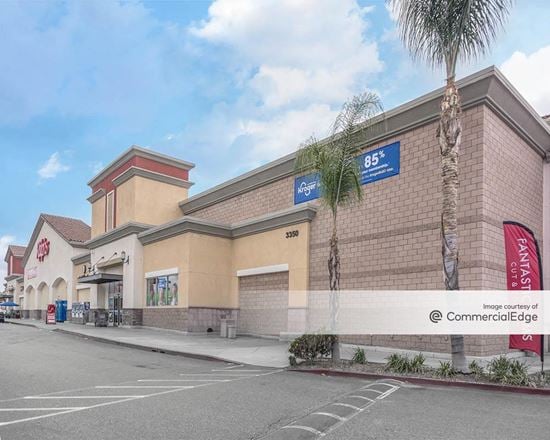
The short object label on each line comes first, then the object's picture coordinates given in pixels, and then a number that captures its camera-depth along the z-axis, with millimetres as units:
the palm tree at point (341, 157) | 14703
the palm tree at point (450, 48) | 12195
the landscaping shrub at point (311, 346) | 13523
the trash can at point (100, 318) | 29781
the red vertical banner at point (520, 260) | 14805
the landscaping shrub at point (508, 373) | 10614
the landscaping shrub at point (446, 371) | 11562
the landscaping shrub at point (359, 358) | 13508
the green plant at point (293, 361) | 13523
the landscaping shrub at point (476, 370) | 11413
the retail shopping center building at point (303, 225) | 15727
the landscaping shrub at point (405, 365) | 12078
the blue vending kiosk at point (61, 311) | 38156
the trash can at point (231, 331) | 22494
